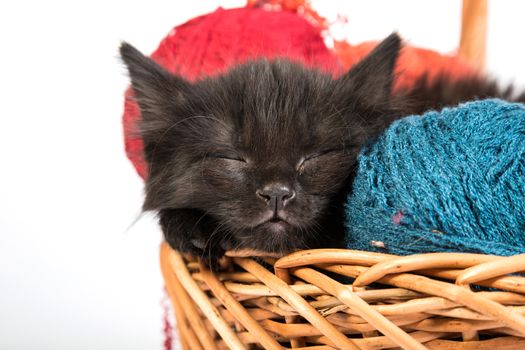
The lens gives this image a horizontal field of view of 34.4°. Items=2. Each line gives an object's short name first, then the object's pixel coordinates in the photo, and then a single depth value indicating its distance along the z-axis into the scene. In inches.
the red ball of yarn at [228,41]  14.9
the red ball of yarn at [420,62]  15.4
